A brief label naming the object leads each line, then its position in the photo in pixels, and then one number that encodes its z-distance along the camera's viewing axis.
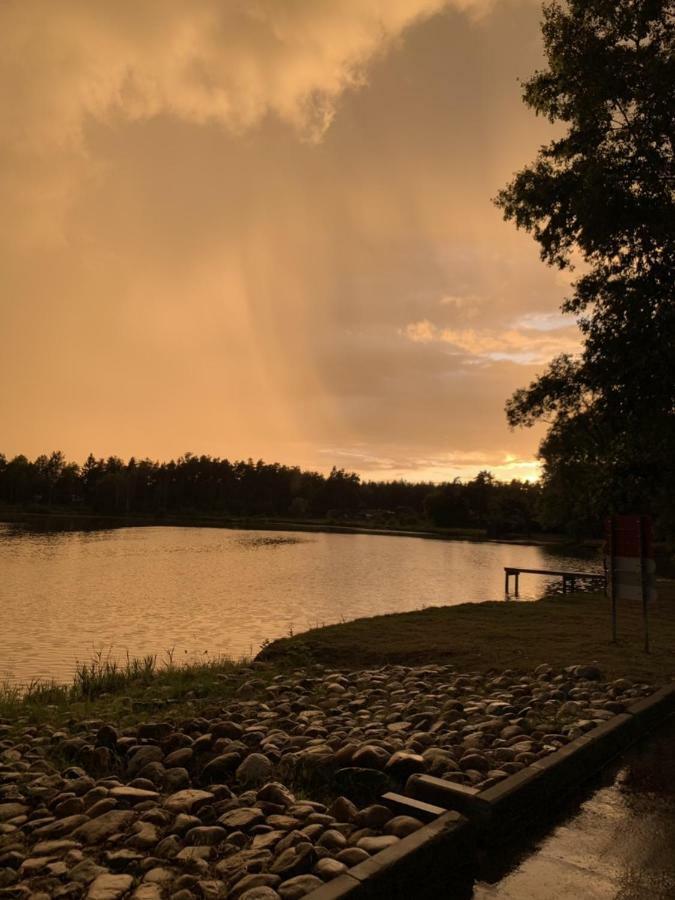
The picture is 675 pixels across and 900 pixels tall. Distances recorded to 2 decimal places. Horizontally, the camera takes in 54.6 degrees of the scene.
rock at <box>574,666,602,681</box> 9.53
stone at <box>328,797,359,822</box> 4.82
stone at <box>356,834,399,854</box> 4.18
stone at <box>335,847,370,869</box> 4.03
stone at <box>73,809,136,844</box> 4.56
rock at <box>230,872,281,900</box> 3.80
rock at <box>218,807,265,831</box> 4.70
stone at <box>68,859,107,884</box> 3.96
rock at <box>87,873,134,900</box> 3.74
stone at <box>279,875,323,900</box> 3.68
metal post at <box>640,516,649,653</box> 11.39
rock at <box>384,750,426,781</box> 5.60
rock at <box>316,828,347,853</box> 4.29
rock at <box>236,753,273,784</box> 5.79
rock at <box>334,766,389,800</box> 5.41
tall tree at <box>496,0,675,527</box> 15.89
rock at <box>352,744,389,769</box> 5.73
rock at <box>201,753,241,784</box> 5.99
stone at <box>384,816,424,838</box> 4.41
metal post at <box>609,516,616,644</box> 11.91
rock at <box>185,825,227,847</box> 4.46
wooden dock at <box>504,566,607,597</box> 32.58
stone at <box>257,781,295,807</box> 5.13
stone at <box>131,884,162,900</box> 3.69
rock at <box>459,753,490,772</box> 5.68
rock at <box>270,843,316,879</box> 3.97
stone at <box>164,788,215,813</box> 5.07
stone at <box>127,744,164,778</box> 6.18
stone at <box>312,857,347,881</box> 3.86
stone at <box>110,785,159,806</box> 5.26
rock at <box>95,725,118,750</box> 6.99
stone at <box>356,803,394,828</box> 4.67
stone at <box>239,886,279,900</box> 3.62
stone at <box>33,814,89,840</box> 4.70
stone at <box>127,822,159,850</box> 4.41
